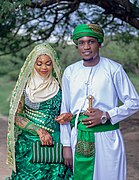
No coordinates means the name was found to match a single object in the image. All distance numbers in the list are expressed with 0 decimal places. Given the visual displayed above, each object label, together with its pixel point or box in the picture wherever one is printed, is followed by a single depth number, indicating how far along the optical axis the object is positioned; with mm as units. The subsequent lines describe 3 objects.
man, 2836
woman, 3373
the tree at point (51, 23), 6990
